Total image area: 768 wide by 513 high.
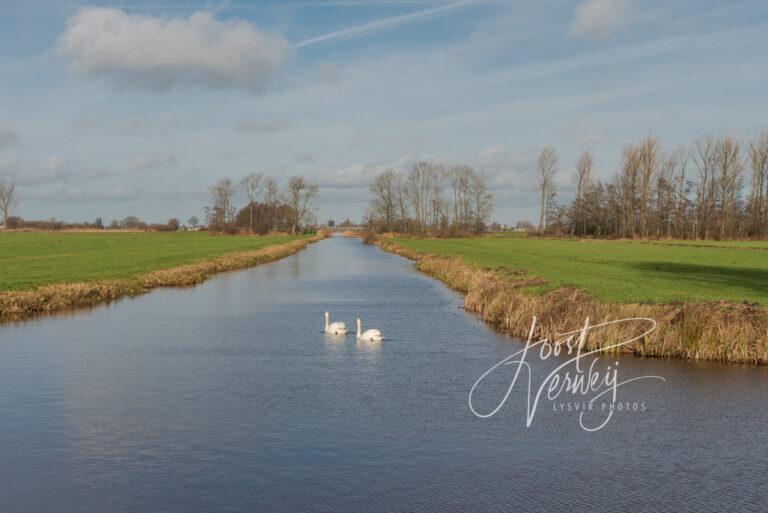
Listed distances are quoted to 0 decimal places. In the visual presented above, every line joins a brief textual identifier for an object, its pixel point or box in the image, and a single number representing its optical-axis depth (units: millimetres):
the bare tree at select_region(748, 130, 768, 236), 93544
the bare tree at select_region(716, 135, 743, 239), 98194
